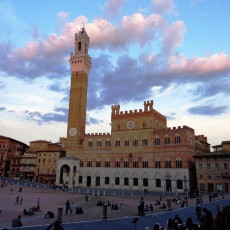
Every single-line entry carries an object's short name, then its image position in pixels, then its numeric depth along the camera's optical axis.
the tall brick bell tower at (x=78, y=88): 64.19
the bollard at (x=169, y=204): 25.85
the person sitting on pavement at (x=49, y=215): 20.79
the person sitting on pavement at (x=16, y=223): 17.00
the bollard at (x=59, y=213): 19.17
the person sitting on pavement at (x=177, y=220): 14.12
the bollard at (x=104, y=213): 19.96
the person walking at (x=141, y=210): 22.22
